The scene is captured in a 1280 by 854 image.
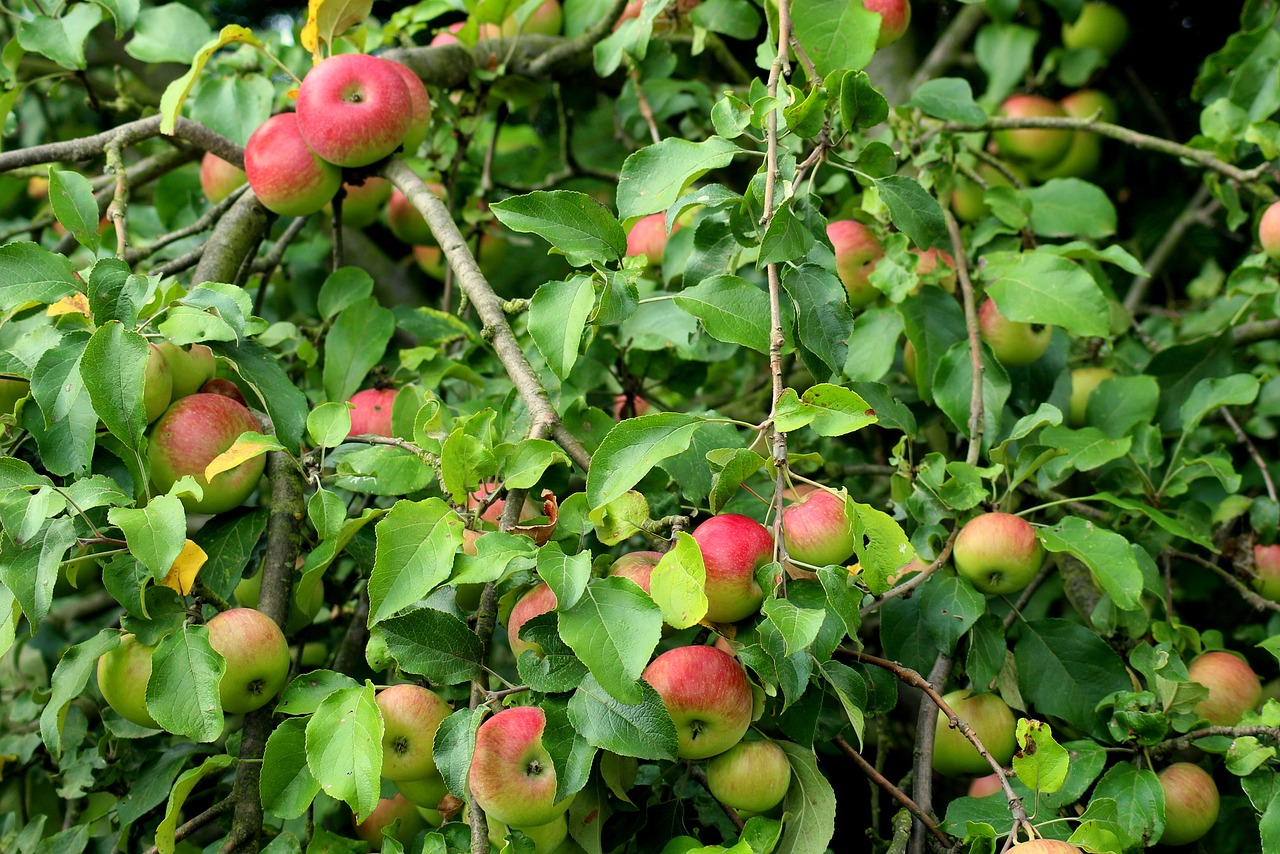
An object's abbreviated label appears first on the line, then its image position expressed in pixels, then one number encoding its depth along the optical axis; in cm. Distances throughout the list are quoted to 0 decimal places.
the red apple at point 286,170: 251
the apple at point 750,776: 218
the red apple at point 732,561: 216
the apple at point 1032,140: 292
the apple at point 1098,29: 297
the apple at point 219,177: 272
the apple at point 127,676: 226
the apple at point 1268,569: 253
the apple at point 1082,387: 265
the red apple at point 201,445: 230
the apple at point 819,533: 222
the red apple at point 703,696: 214
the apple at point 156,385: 230
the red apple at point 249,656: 225
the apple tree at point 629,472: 216
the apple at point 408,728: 219
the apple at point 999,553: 232
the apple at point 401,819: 239
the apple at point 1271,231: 258
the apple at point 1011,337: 253
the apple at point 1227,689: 238
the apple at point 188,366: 234
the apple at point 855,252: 254
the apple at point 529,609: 219
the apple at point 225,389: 239
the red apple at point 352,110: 248
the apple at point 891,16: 252
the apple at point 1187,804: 233
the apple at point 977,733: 237
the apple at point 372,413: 248
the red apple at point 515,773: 214
